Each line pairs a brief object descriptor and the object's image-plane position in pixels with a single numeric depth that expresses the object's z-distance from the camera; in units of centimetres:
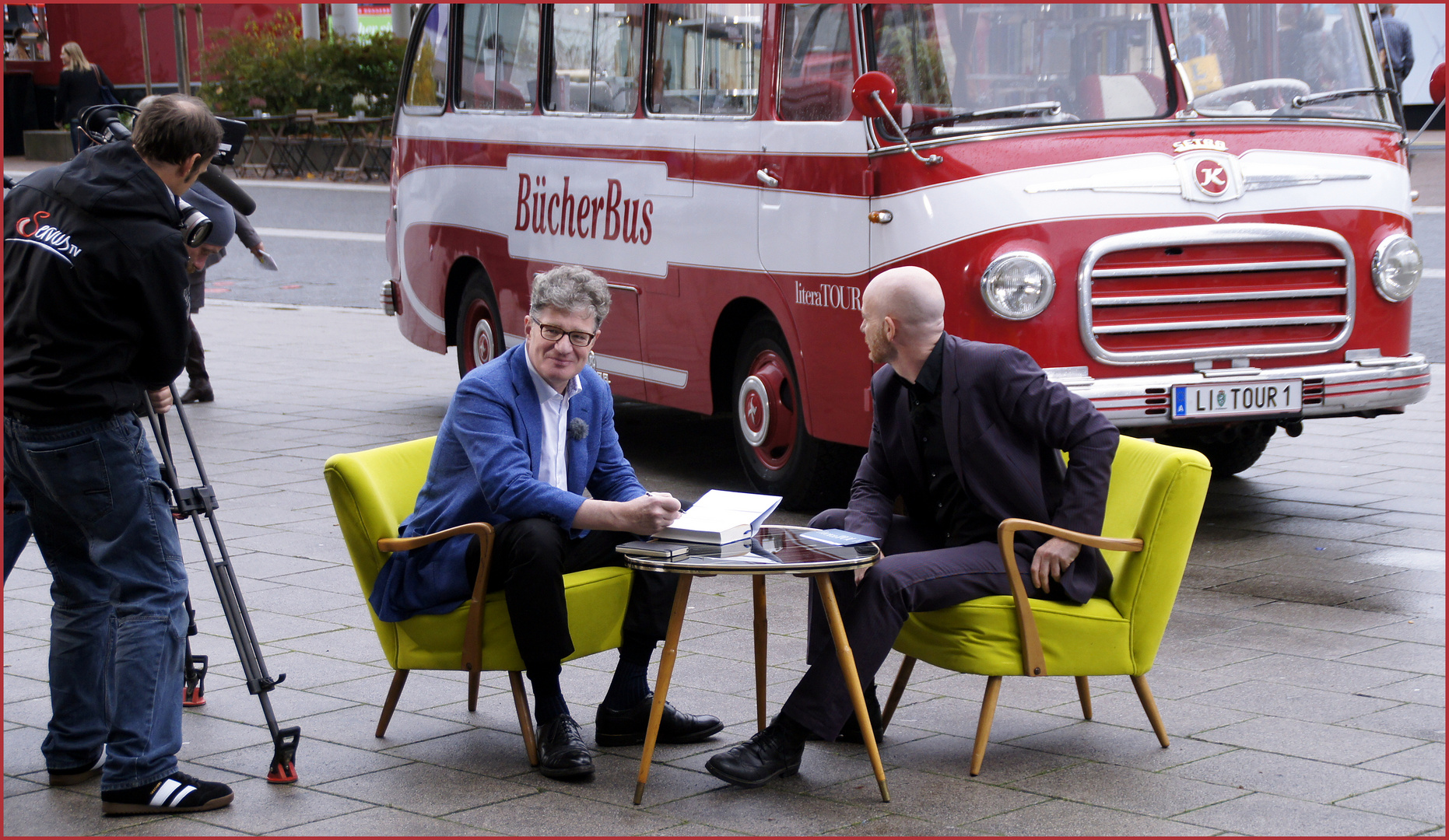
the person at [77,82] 2425
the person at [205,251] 490
